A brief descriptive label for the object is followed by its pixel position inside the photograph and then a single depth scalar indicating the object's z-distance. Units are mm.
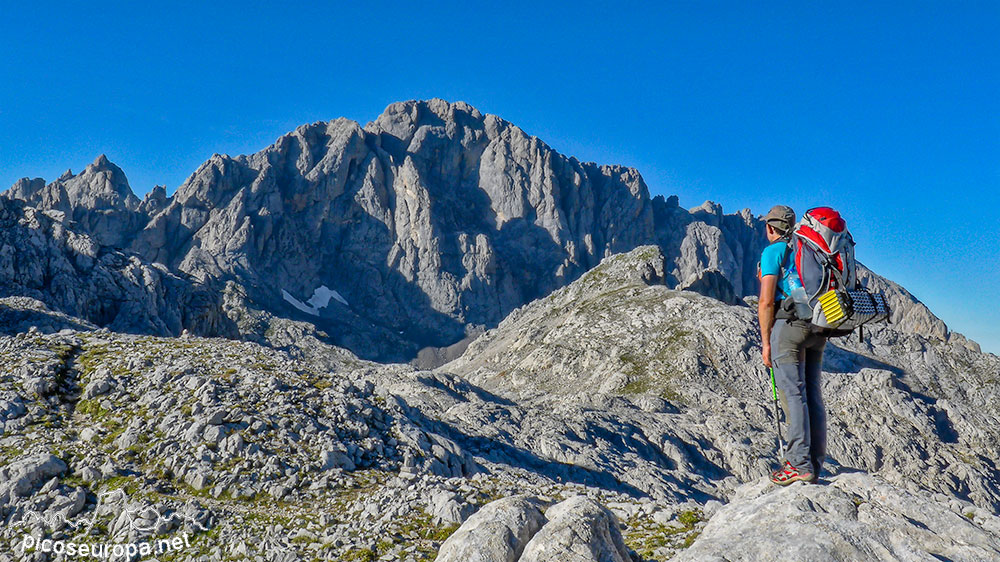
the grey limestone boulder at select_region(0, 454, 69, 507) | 12680
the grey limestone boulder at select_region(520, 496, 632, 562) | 8172
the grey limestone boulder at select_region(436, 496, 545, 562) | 8422
